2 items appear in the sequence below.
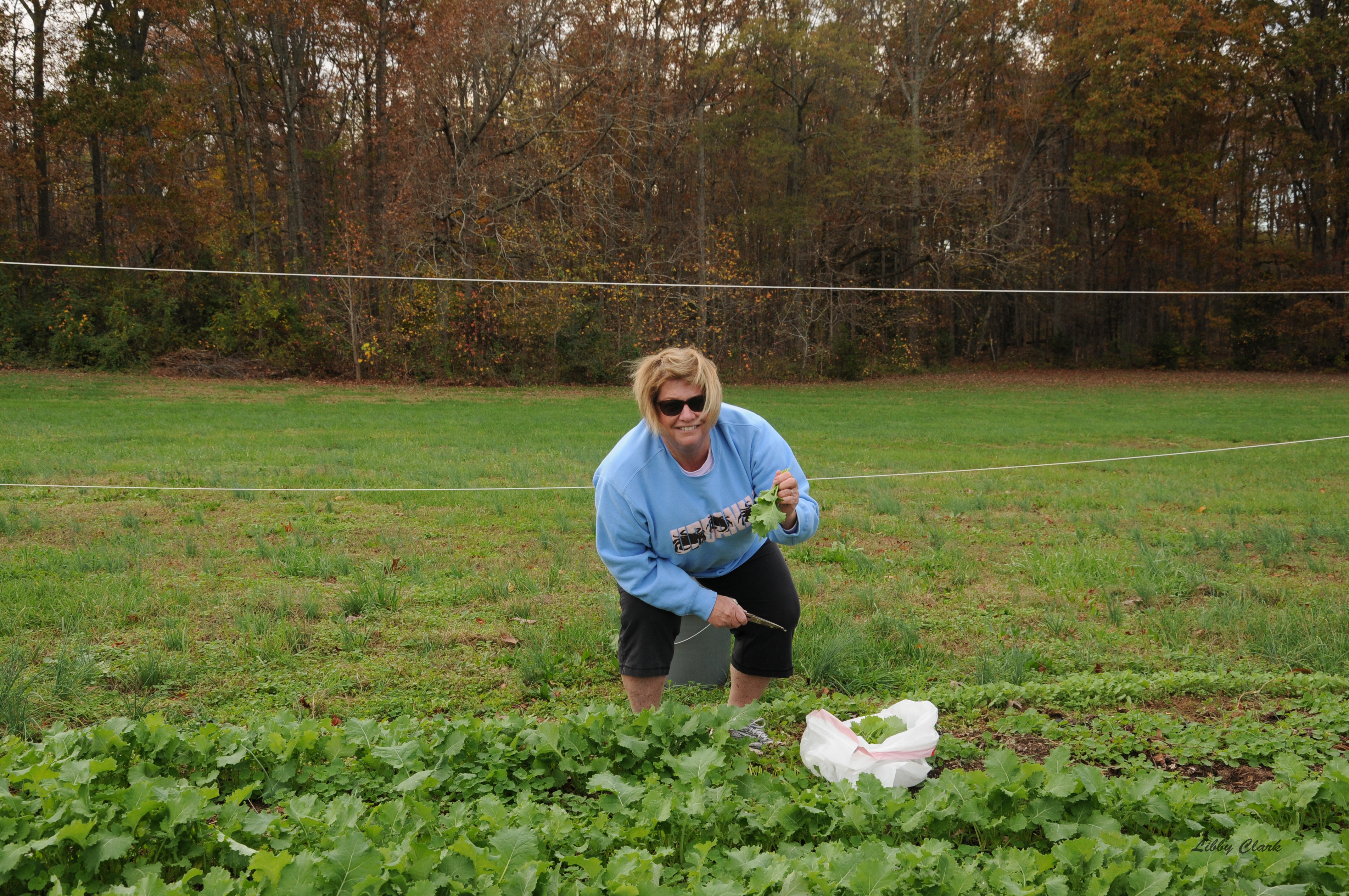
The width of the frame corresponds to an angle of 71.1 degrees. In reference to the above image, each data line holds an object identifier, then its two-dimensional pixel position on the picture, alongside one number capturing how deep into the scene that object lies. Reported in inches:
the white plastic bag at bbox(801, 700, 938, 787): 106.4
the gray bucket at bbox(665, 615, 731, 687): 145.6
